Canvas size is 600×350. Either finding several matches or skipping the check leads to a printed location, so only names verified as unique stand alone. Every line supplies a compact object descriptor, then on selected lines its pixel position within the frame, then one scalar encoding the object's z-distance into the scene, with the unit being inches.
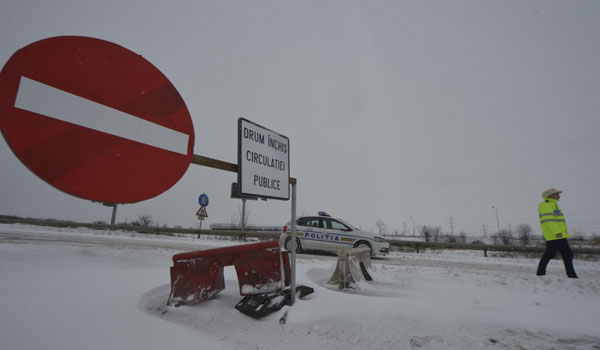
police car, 365.1
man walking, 197.0
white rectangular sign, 93.5
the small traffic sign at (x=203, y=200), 481.7
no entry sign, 38.1
